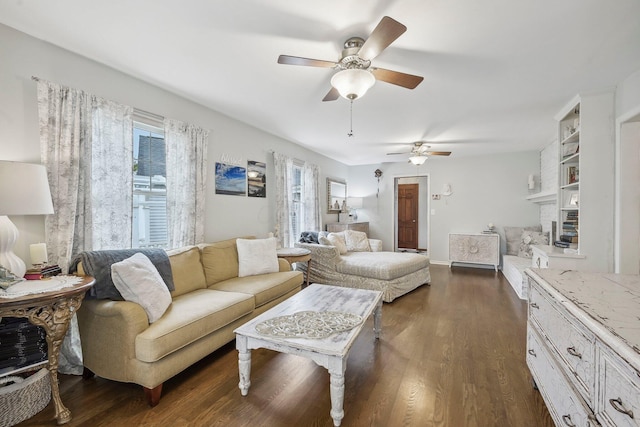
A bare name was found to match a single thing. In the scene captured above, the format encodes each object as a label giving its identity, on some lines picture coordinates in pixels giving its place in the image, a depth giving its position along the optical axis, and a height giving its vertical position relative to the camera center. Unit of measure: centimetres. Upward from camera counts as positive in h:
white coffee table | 154 -78
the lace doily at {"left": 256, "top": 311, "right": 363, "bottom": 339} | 174 -76
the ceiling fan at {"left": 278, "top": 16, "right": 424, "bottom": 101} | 181 +99
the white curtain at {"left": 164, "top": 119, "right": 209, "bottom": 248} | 291 +32
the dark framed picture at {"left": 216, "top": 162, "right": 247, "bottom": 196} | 351 +42
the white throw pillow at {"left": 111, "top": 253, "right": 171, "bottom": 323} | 188 -53
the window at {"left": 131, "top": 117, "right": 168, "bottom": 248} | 272 +25
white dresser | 90 -55
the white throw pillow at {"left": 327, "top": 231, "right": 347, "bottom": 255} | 456 -51
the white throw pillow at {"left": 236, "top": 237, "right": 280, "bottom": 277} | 321 -55
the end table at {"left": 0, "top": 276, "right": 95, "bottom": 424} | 144 -57
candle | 182 -29
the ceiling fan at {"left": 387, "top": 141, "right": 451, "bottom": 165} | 468 +101
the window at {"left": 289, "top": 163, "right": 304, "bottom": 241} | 504 +19
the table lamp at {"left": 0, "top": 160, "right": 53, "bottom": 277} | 155 +7
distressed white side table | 562 -75
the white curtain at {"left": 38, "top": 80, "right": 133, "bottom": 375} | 202 +30
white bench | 397 -96
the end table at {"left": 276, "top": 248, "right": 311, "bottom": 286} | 366 -58
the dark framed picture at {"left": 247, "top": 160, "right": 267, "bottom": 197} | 400 +48
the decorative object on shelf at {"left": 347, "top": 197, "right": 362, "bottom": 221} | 706 +23
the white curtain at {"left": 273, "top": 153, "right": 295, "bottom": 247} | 441 +24
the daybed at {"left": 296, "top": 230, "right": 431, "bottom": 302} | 380 -83
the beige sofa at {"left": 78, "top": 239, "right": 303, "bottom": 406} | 176 -83
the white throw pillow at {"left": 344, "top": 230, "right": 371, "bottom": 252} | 510 -56
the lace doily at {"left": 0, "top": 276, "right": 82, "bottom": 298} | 147 -44
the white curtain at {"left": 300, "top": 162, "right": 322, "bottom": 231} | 528 +24
